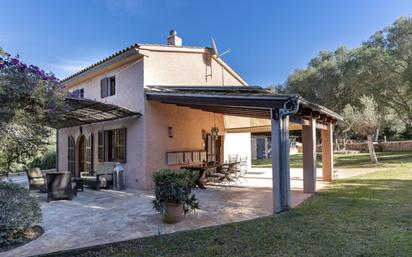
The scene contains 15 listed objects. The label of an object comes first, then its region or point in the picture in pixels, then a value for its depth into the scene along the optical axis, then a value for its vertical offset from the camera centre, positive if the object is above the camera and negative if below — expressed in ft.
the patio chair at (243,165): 58.06 -4.31
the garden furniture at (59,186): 32.63 -4.38
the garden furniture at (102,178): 40.57 -4.53
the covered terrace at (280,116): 26.30 +3.09
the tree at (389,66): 74.02 +19.75
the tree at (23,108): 18.29 +2.54
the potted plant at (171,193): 22.84 -3.72
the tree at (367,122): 69.56 +4.89
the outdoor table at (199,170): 40.04 -3.46
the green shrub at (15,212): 18.42 -4.20
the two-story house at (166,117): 31.45 +3.98
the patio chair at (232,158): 57.72 -2.69
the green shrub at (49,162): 74.66 -3.79
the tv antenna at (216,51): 49.65 +16.01
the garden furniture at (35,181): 37.65 -4.35
